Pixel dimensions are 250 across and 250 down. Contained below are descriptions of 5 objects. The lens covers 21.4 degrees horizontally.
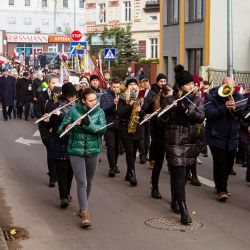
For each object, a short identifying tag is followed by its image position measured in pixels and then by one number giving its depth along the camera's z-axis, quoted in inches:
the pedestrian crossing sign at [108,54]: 1103.6
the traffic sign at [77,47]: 1120.2
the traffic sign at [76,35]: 1173.7
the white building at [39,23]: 3604.8
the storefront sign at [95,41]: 1387.8
